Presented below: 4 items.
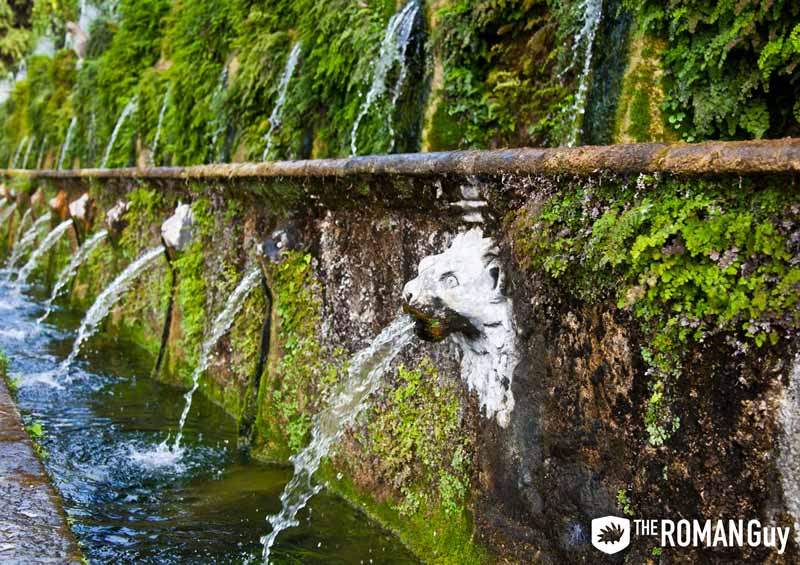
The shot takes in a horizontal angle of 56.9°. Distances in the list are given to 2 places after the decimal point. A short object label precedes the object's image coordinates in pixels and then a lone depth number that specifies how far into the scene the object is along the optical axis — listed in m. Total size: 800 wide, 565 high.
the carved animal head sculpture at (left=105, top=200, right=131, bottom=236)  9.35
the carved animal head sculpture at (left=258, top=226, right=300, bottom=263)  5.49
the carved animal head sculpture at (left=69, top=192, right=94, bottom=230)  10.88
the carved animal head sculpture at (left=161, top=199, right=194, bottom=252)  7.36
